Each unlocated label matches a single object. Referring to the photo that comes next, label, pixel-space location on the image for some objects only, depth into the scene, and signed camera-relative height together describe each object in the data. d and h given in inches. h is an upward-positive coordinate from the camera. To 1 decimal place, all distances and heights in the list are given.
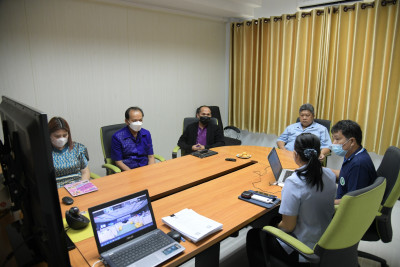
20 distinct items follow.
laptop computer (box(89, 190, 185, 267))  47.2 -27.8
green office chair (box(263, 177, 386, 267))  48.2 -27.5
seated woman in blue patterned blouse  83.0 -23.0
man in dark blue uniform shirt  70.8 -20.6
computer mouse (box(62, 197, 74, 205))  67.6 -28.5
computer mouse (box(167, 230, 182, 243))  53.0 -29.5
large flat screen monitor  27.7 -11.3
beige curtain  129.5 +7.9
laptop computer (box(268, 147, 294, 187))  84.4 -27.9
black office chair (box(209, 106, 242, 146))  168.5 -33.5
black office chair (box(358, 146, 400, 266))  69.1 -30.5
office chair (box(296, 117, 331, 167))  132.0 -19.5
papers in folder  53.8 -29.3
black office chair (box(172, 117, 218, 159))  137.6 -19.0
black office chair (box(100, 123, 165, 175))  111.6 -22.6
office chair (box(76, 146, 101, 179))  95.7 -32.0
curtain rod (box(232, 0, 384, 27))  124.1 +37.4
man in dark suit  133.6 -24.8
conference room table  53.8 -30.0
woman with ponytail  57.3 -24.5
